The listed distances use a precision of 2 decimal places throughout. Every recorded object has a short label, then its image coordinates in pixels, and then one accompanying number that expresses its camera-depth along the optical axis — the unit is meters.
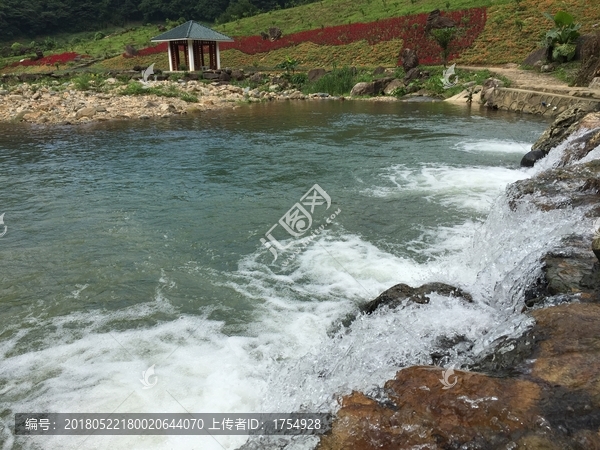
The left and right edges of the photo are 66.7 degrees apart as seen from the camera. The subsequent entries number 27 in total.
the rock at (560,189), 6.28
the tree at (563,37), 23.41
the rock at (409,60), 30.34
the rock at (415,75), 28.50
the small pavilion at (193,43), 35.41
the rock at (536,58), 25.84
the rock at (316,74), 32.09
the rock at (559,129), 10.98
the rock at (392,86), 27.97
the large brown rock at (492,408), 2.41
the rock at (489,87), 21.84
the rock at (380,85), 28.52
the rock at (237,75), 33.75
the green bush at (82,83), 27.32
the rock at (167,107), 22.55
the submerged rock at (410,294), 4.68
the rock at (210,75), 33.03
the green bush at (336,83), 30.08
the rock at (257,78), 33.14
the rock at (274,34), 43.69
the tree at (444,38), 29.87
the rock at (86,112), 20.52
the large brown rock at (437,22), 34.78
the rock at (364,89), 28.53
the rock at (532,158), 10.83
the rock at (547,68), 24.28
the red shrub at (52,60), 46.16
